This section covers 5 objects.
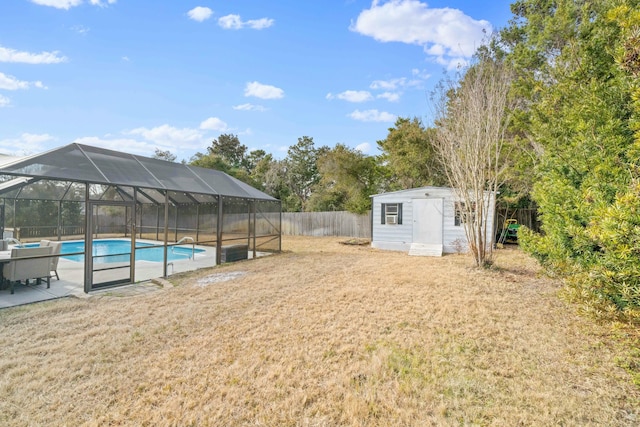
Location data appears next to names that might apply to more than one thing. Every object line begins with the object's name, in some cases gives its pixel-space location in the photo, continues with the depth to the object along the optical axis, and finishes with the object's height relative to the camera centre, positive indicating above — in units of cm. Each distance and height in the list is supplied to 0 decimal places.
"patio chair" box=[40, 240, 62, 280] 575 -87
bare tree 660 +190
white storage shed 1052 -28
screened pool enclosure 560 +1
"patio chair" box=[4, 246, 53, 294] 528 -110
